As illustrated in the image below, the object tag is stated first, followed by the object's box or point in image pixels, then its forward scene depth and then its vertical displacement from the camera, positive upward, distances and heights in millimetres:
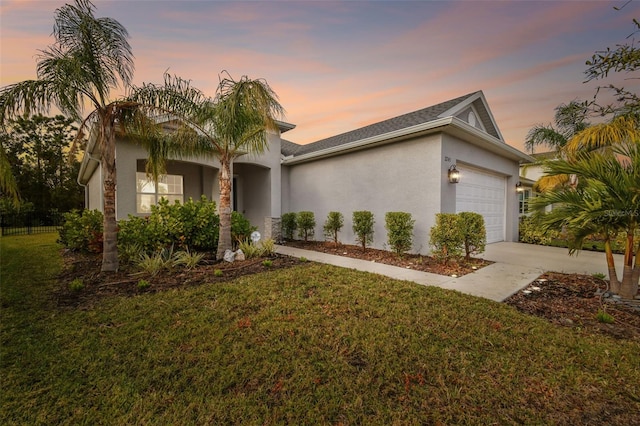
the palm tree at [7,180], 3895 +366
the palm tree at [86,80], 4719 +2375
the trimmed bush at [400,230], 7391 -743
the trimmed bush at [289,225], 11195 -911
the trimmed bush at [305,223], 10586 -776
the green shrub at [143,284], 4668 -1460
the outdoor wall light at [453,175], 7332 +835
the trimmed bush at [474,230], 6473 -653
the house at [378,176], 7434 +1049
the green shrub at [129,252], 6301 -1185
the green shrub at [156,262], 5453 -1297
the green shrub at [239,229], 7888 -766
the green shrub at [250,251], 7059 -1282
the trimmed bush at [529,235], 10242 -1285
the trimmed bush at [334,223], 9688 -719
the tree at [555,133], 11039 +3199
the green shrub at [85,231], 7398 -804
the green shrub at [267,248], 7316 -1246
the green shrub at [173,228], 6520 -637
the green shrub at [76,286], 4547 -1452
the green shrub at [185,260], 6043 -1320
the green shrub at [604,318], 3389 -1506
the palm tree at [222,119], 6062 +2114
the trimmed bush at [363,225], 8500 -689
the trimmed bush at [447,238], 6254 -822
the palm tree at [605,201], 3676 +49
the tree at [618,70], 3473 +1906
